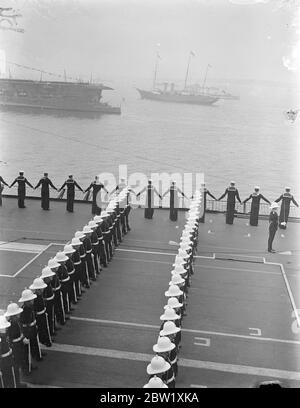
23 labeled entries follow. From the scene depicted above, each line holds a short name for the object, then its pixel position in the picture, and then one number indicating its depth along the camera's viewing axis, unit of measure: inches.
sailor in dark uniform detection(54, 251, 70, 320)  424.1
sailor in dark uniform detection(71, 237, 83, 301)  466.0
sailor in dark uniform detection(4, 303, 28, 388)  331.6
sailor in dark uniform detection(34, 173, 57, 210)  763.4
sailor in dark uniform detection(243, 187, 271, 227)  747.4
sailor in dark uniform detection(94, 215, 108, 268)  539.2
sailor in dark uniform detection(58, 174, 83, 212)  772.0
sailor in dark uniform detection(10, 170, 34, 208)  766.5
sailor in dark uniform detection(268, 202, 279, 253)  627.2
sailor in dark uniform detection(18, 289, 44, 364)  354.6
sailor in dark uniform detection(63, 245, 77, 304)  442.9
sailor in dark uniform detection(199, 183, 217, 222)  745.6
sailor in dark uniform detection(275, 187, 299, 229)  746.8
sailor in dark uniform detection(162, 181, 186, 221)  763.4
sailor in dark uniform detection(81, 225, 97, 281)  495.5
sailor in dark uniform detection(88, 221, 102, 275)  524.1
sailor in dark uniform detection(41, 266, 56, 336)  392.8
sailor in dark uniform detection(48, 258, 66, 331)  406.9
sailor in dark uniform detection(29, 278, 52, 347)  374.6
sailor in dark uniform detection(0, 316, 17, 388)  315.3
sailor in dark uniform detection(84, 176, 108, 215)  764.0
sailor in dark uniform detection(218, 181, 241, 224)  746.2
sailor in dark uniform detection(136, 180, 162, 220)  768.9
